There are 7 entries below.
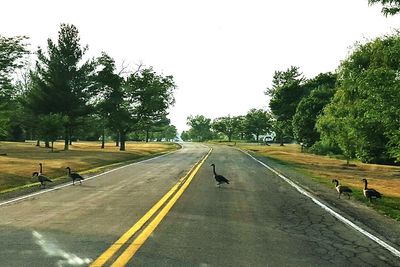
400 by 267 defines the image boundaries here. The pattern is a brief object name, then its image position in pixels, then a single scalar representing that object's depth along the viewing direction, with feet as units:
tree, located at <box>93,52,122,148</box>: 191.72
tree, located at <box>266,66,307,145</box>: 262.06
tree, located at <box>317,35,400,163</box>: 55.72
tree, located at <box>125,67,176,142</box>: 202.90
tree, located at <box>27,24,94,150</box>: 172.86
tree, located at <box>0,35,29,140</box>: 145.18
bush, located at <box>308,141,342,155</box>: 197.23
